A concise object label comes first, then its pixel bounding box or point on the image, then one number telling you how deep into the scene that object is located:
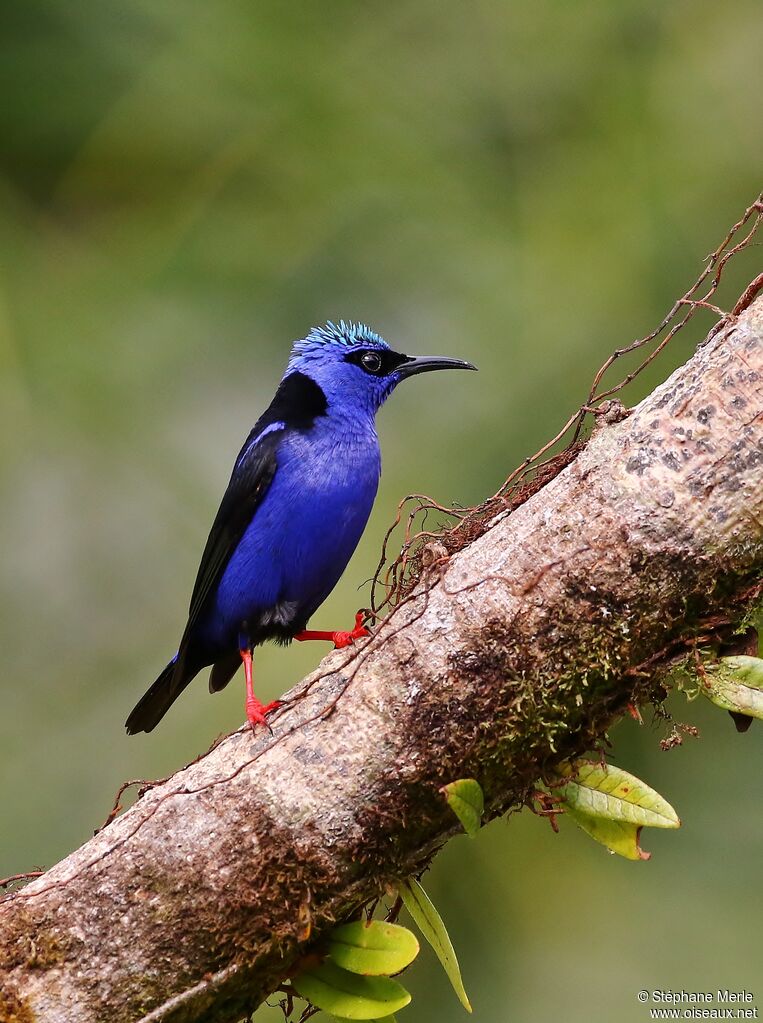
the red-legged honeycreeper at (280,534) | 8.02
